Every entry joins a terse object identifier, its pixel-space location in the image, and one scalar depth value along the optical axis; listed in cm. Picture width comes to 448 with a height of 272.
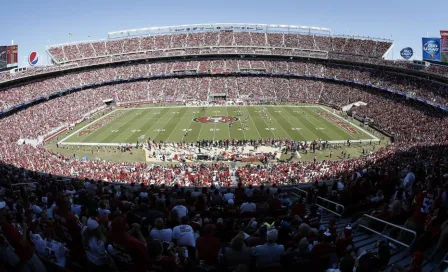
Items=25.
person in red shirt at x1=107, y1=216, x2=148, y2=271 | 454
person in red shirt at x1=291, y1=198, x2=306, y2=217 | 866
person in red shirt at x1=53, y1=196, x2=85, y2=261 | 549
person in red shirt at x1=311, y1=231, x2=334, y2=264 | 545
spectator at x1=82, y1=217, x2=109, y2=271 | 494
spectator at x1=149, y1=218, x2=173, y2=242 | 567
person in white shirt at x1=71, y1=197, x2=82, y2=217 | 765
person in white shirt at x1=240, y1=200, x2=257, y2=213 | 879
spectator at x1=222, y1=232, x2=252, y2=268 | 520
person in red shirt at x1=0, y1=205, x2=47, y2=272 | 473
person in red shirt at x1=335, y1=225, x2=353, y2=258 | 591
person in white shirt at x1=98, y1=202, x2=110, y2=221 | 675
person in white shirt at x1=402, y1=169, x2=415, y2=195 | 1059
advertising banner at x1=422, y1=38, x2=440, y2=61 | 5475
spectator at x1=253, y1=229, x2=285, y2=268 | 532
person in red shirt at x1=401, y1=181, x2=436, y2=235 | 688
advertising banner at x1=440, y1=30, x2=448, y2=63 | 5313
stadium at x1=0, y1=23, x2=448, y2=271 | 725
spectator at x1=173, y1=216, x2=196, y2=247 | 580
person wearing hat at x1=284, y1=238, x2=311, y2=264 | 533
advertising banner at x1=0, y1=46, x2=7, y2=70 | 6060
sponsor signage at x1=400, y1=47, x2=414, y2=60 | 6397
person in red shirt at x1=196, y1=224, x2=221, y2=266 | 534
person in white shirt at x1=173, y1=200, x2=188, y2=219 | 755
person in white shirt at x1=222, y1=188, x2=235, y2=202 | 1094
